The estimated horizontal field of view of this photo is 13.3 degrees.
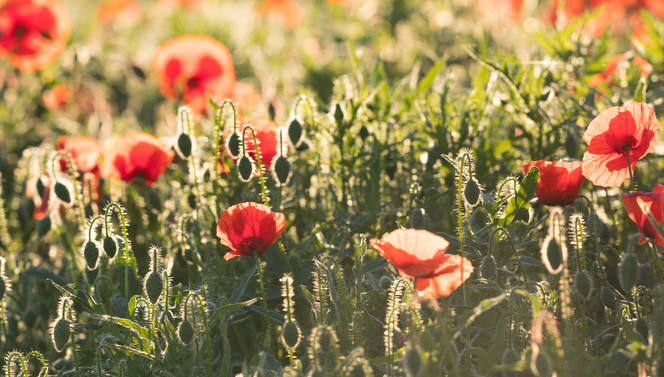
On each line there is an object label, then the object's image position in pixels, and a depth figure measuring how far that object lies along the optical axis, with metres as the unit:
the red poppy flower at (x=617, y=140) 2.23
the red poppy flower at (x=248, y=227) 2.21
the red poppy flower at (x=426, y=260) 2.15
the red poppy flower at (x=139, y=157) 2.44
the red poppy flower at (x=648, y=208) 2.19
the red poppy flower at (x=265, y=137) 2.38
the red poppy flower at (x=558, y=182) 2.23
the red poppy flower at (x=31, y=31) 3.03
